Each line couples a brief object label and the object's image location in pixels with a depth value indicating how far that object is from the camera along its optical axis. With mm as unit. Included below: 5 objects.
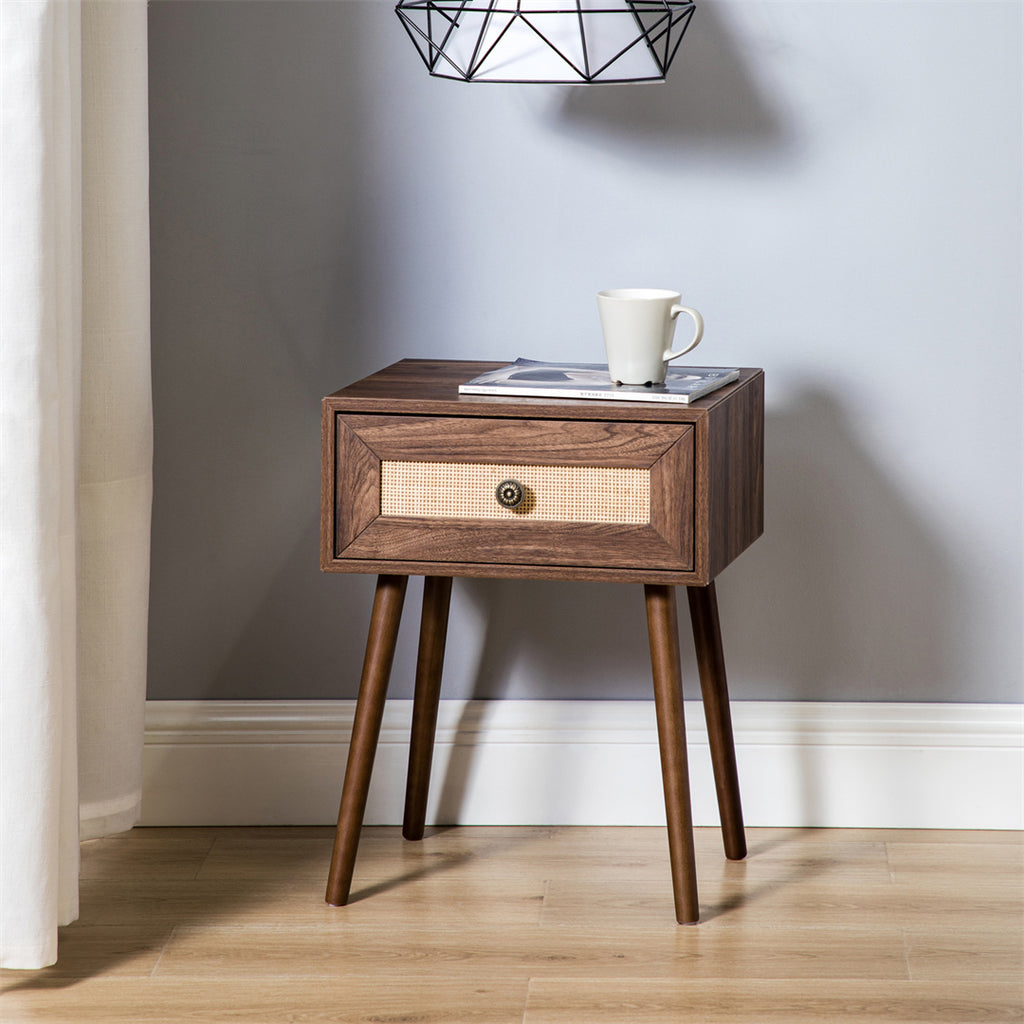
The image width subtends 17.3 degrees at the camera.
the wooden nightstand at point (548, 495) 3448
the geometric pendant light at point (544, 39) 3583
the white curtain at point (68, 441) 3335
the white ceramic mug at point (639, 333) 3497
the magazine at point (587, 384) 3465
